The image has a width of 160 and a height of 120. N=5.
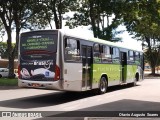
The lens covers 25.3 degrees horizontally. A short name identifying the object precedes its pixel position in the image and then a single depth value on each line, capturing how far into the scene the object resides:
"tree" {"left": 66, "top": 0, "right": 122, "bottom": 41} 36.81
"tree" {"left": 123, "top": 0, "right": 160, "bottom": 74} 37.81
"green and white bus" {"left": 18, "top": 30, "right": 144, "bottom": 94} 14.81
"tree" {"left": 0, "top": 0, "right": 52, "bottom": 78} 31.91
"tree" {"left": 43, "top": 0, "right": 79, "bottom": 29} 34.69
